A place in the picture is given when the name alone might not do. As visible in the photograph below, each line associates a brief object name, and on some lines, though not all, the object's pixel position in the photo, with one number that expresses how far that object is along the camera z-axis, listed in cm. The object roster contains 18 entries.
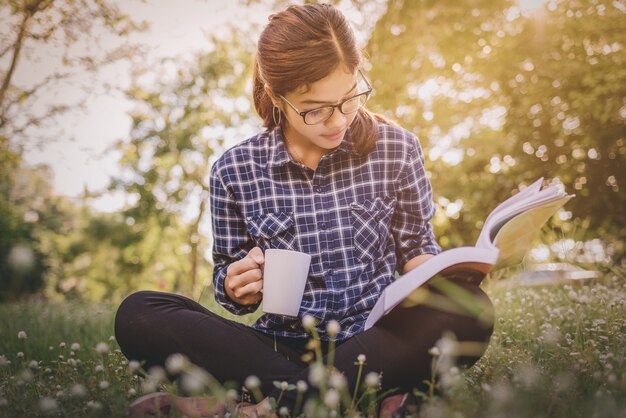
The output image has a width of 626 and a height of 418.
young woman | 184
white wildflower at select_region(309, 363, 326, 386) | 138
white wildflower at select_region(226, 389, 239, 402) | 139
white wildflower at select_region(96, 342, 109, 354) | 153
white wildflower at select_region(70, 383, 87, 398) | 144
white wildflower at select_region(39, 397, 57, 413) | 140
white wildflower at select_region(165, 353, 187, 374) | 146
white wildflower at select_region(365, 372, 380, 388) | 139
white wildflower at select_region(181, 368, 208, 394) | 148
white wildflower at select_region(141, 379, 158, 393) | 152
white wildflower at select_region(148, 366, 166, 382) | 158
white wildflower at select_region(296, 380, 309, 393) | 159
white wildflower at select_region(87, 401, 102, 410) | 148
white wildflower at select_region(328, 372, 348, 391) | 134
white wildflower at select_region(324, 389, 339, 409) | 131
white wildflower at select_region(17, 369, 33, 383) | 164
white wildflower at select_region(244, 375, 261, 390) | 144
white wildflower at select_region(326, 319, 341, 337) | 147
